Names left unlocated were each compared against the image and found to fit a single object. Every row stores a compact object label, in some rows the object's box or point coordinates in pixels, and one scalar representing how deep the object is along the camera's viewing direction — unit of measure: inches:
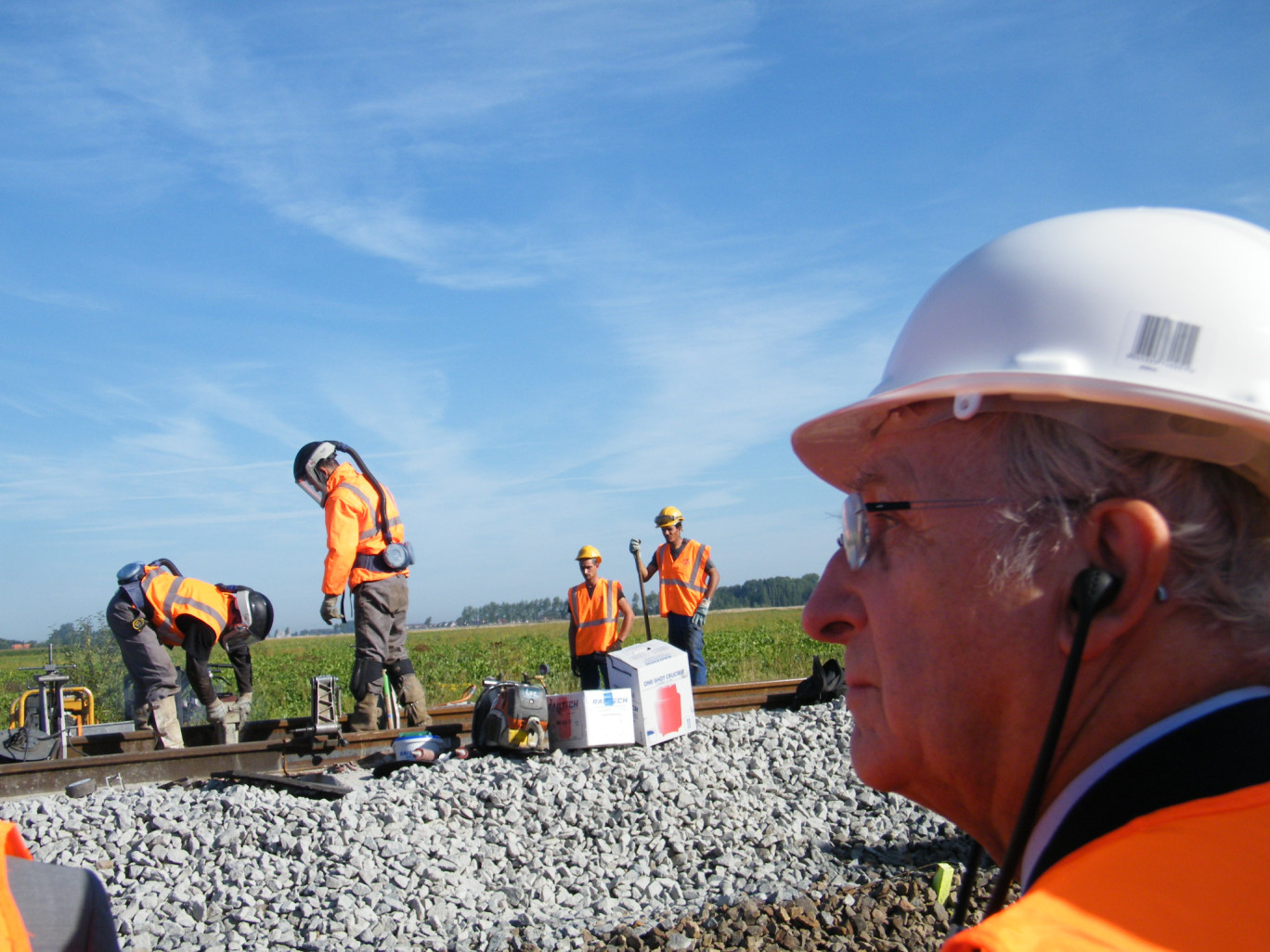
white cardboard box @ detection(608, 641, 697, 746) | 314.7
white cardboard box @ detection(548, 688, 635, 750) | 304.2
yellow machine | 384.2
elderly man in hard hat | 43.6
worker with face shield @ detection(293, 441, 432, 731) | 358.9
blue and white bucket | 312.7
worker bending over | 374.6
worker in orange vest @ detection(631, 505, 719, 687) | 477.7
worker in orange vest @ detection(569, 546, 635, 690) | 448.8
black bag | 376.5
